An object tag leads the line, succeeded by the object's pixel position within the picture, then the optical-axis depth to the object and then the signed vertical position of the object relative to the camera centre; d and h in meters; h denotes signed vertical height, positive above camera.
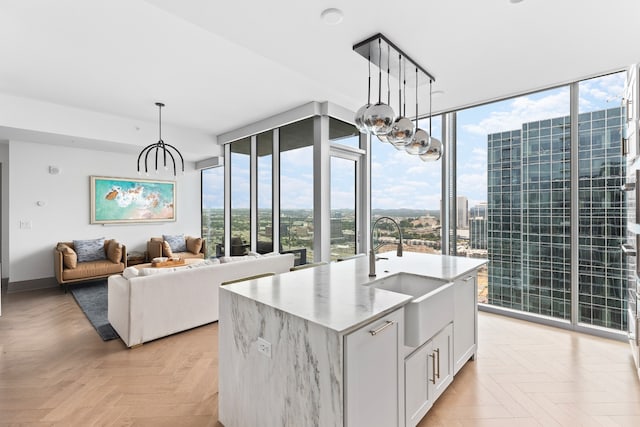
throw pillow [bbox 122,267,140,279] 2.99 -0.57
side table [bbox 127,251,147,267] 5.83 -0.83
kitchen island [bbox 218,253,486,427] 1.26 -0.66
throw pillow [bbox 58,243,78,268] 4.73 -0.65
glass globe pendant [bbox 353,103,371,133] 2.24 +0.72
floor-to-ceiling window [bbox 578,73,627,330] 3.03 +0.09
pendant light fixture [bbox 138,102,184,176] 4.03 +1.37
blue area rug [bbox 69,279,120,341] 3.28 -1.22
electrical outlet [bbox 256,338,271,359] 1.50 -0.67
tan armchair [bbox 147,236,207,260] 5.94 -0.68
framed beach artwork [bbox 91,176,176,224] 5.68 +0.32
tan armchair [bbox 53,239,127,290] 4.73 -0.80
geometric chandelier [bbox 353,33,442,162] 2.20 +0.74
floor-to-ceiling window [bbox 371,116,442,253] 4.35 +0.29
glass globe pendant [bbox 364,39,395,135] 2.17 +0.70
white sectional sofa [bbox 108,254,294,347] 2.88 -0.87
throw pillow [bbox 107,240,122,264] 5.21 -0.63
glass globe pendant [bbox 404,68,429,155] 2.61 +0.62
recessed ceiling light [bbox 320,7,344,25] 2.03 +1.37
